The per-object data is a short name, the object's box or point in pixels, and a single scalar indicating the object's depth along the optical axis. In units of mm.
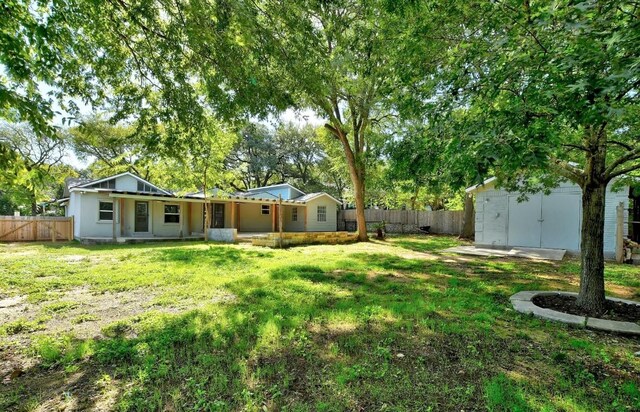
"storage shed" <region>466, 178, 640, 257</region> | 10445
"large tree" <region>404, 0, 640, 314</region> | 2043
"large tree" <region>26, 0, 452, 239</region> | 4770
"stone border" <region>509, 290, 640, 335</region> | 3854
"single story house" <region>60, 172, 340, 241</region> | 14750
